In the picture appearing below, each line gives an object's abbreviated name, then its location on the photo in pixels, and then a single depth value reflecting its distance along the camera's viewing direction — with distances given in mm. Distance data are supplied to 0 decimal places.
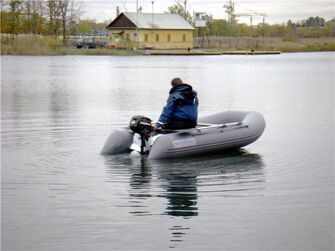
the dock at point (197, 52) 77594
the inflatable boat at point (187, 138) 11633
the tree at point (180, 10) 112312
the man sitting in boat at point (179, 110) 11859
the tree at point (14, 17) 78438
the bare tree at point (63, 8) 87175
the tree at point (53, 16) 85750
